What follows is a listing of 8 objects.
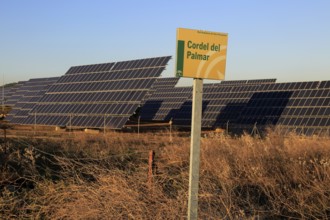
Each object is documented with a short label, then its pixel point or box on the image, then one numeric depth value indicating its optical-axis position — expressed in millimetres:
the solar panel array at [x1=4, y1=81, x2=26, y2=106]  38875
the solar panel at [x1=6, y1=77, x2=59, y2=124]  29514
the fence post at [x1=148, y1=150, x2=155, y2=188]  6327
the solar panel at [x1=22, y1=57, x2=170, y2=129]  20938
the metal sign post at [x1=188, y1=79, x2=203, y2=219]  3652
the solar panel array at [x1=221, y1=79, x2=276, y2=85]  33656
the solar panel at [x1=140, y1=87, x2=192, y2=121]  32688
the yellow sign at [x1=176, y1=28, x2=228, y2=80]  3498
